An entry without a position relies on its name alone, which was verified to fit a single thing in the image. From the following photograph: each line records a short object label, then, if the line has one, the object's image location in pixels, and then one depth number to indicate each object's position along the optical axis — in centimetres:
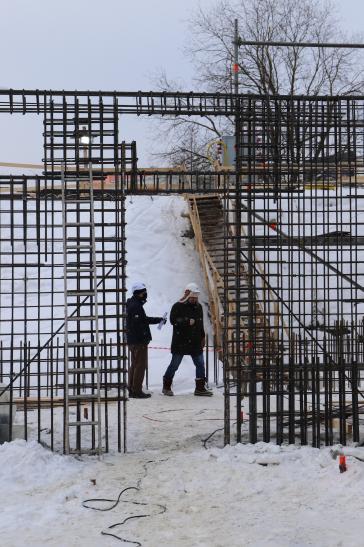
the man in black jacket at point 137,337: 1276
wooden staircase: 1856
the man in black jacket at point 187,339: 1309
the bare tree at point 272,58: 3112
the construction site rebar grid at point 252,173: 839
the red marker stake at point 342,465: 717
